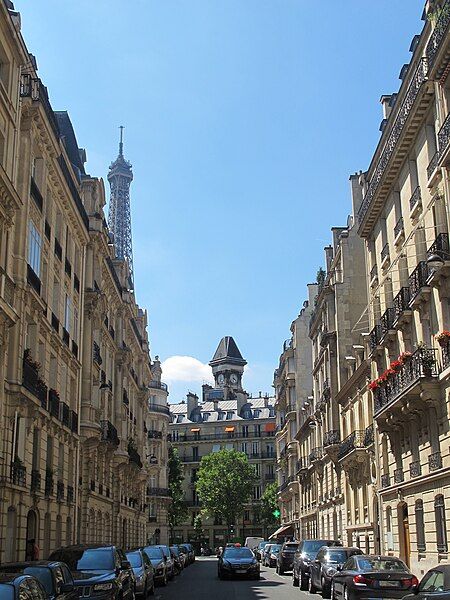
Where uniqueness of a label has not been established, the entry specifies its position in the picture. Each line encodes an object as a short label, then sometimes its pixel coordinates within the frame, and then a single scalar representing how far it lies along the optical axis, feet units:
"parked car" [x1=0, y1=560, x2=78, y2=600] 43.11
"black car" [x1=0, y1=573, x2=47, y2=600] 34.27
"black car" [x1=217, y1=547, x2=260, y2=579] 116.47
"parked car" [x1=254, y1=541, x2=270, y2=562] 200.02
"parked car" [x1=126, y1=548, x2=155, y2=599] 80.12
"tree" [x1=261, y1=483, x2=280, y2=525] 319.47
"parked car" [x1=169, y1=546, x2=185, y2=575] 136.86
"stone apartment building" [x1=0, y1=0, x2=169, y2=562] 81.97
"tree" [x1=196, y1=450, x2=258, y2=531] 309.83
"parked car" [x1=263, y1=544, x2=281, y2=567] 170.99
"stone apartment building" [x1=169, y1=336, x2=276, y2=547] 355.97
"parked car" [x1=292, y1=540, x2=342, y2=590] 97.66
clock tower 444.55
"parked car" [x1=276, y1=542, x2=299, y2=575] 139.64
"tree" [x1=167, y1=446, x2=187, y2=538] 306.14
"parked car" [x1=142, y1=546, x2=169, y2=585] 107.94
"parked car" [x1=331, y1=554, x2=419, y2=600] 60.80
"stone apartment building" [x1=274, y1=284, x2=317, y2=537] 213.66
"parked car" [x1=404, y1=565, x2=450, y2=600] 40.01
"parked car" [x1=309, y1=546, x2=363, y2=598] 83.74
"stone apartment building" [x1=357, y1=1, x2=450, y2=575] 81.76
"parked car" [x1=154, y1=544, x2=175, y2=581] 119.18
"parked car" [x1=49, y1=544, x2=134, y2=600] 56.24
